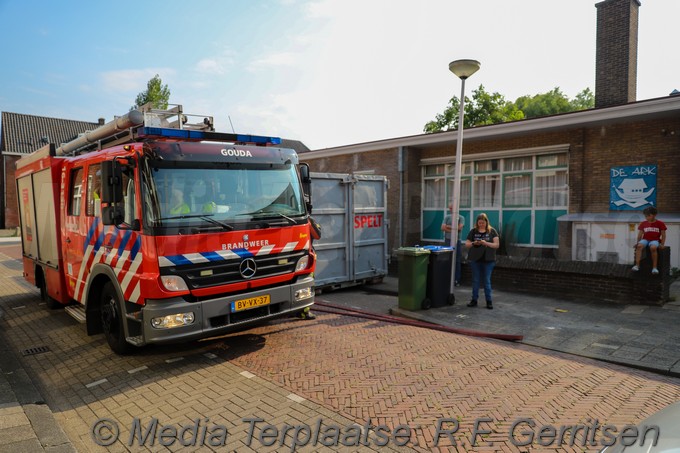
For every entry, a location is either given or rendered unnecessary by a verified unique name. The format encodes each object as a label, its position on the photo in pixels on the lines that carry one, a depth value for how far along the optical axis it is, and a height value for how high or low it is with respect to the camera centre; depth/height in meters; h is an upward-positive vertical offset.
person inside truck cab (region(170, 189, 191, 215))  4.90 +0.02
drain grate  6.21 -2.03
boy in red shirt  7.87 -0.63
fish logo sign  11.16 +0.40
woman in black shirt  8.09 -0.87
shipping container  9.59 -0.54
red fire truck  4.84 -0.30
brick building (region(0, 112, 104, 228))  36.97 +5.95
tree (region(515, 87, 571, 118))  54.47 +12.31
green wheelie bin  8.02 -1.33
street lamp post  8.05 +1.57
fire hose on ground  6.49 -1.93
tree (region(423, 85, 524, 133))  40.16 +8.57
